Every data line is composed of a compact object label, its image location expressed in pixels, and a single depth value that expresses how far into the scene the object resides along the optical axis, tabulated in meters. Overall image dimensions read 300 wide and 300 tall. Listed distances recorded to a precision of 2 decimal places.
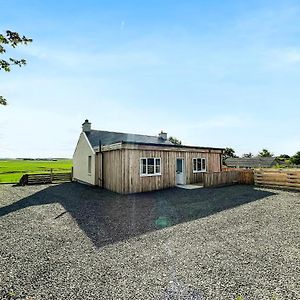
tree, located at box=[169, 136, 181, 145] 68.08
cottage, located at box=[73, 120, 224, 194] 15.77
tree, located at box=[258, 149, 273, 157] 90.41
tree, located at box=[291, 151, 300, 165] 62.66
